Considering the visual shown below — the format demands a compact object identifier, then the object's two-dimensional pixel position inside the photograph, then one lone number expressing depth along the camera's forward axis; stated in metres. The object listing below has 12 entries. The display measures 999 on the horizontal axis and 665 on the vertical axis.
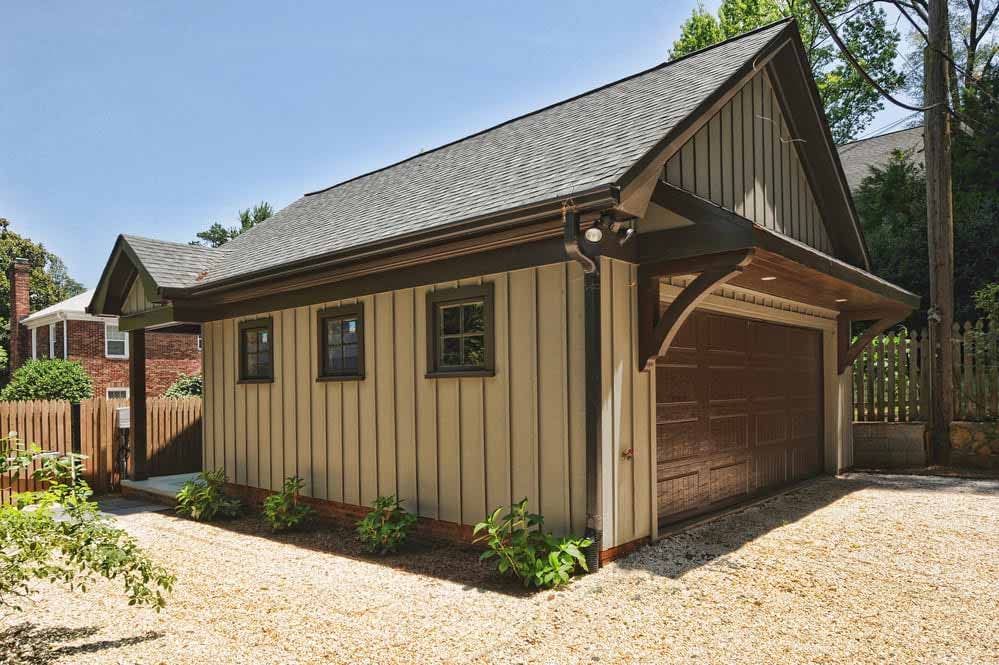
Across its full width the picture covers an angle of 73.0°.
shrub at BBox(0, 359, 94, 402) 19.16
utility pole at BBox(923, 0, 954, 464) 10.34
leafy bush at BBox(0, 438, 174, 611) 3.50
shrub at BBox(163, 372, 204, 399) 19.41
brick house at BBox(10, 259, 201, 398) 23.25
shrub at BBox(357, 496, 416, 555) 6.23
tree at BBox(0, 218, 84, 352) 38.94
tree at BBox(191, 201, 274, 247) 36.69
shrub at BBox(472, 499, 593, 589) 4.89
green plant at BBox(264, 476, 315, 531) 7.40
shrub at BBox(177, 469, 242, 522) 8.29
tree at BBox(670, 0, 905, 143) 23.31
